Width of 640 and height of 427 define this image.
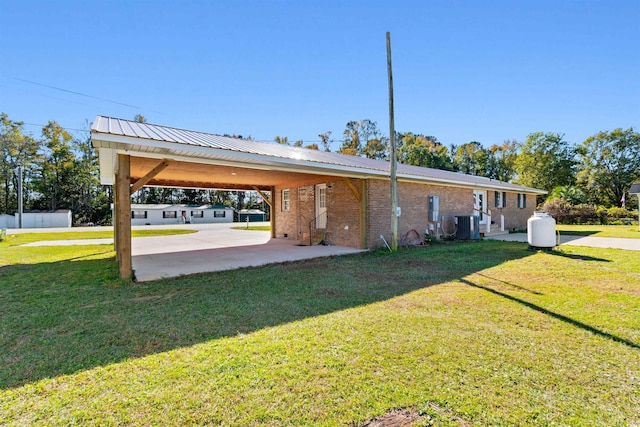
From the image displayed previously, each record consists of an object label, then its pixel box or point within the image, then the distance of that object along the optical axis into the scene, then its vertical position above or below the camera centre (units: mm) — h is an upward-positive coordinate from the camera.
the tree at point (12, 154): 34000 +6741
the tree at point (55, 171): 36625 +5013
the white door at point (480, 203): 15461 +436
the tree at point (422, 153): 36562 +7172
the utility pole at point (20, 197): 28844 +1564
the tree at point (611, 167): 32312 +4641
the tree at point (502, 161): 41031 +6729
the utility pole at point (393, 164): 9188 +1468
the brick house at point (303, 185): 6242 +1090
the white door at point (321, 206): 12192 +251
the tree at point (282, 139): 40094 +9490
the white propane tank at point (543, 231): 9109 -594
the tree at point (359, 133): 41250 +10589
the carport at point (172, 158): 5844 +1321
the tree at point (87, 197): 37250 +1987
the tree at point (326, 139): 40938 +9672
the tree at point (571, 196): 24328 +1198
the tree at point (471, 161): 41094 +6802
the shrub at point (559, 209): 23094 +152
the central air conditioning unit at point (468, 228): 12562 -671
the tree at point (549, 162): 34938 +5553
